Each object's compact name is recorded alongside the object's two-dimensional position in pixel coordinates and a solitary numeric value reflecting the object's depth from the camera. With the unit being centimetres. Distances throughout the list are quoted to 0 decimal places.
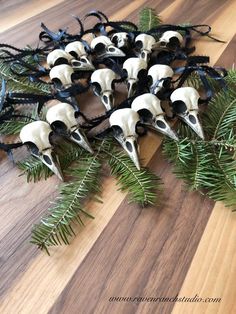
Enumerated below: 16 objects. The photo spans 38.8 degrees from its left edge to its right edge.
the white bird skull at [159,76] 46
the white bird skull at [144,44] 55
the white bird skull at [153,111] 41
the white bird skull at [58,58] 53
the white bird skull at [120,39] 58
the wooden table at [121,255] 29
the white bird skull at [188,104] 42
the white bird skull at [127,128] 39
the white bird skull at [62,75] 50
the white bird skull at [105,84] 48
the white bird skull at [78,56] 54
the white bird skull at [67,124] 41
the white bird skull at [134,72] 49
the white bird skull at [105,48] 56
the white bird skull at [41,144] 39
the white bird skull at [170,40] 59
